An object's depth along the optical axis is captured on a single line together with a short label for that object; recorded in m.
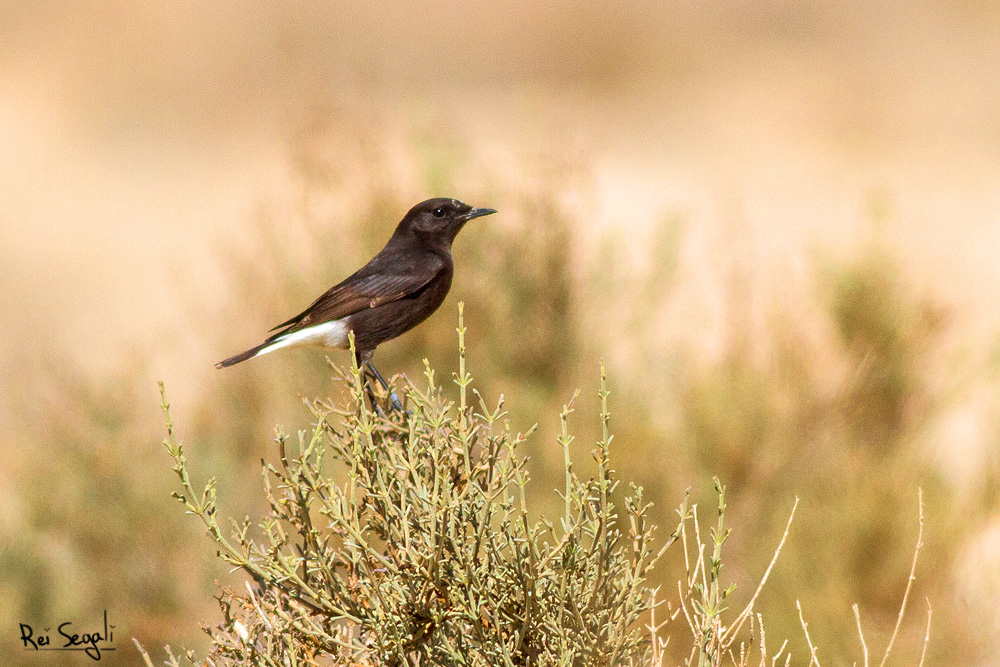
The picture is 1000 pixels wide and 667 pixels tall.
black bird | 8.78
